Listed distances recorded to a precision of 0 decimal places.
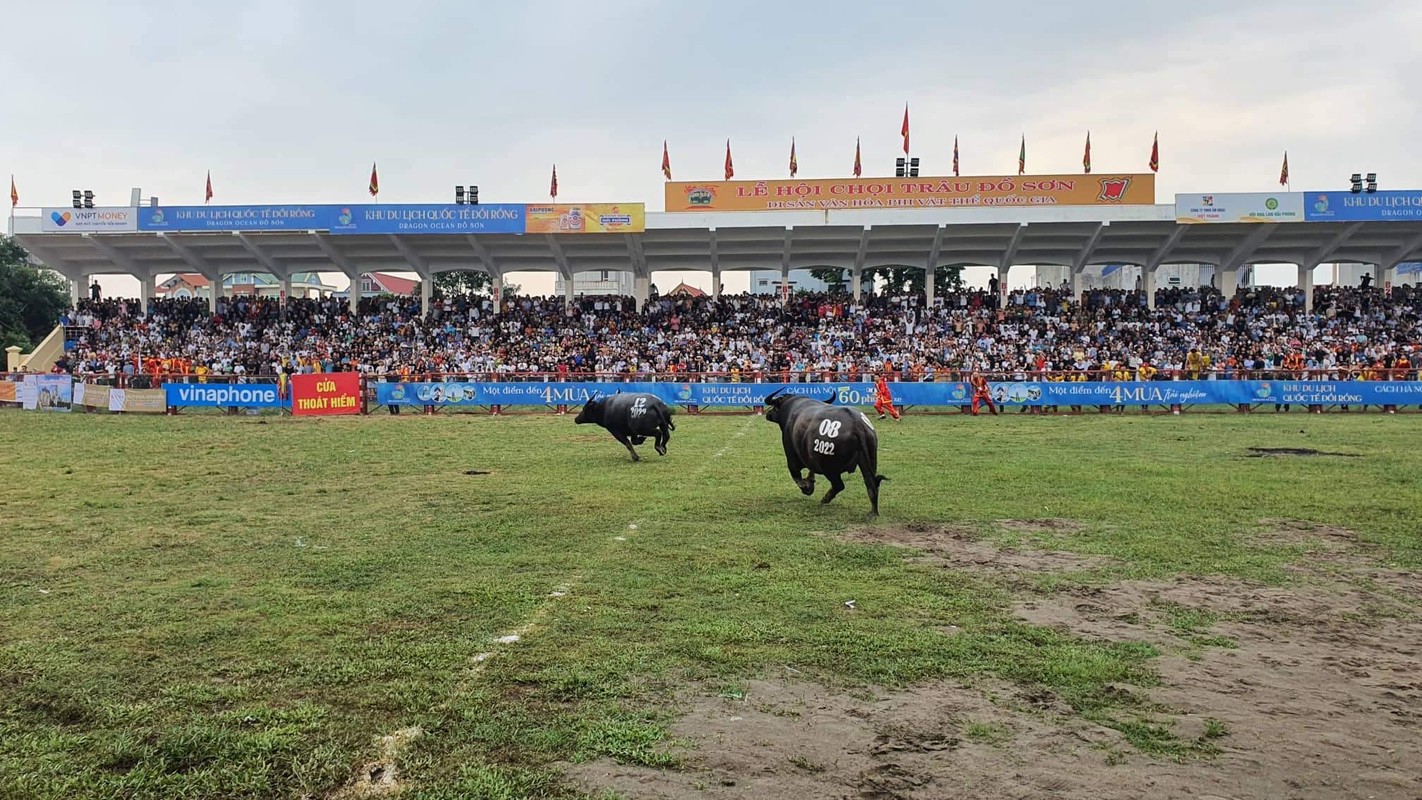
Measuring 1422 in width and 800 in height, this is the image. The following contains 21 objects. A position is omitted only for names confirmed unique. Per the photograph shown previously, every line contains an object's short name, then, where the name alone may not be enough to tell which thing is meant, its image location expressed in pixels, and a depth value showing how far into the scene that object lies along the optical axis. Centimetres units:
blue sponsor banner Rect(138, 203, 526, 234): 4088
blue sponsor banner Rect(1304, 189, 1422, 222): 3850
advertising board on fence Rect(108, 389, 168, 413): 3045
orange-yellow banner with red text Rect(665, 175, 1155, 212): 4091
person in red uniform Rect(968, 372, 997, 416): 2924
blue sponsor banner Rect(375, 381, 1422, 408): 2970
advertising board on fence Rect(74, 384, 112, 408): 3108
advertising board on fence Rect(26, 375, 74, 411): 3225
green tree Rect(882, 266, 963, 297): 6700
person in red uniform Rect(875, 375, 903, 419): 2727
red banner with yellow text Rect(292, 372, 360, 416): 3012
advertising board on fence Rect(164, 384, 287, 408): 3039
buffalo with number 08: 1060
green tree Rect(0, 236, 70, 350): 5497
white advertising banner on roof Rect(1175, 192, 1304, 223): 3894
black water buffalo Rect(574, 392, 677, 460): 1620
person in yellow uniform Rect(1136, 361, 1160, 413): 3170
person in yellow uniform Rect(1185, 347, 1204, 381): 3105
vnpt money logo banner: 4131
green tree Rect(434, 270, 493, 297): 8544
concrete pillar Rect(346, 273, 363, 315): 4512
